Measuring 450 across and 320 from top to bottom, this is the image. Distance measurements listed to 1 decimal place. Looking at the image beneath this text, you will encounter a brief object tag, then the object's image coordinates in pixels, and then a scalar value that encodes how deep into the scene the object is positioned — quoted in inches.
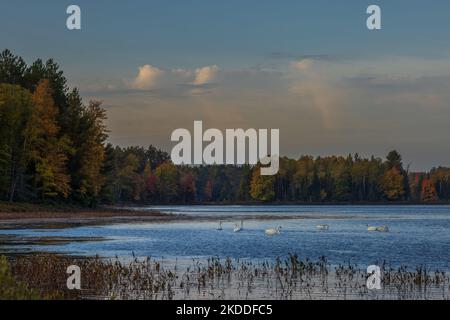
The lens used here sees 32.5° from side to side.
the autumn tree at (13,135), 3472.0
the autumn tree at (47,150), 3624.5
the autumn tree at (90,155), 4015.8
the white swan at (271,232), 2618.1
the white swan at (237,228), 2883.9
